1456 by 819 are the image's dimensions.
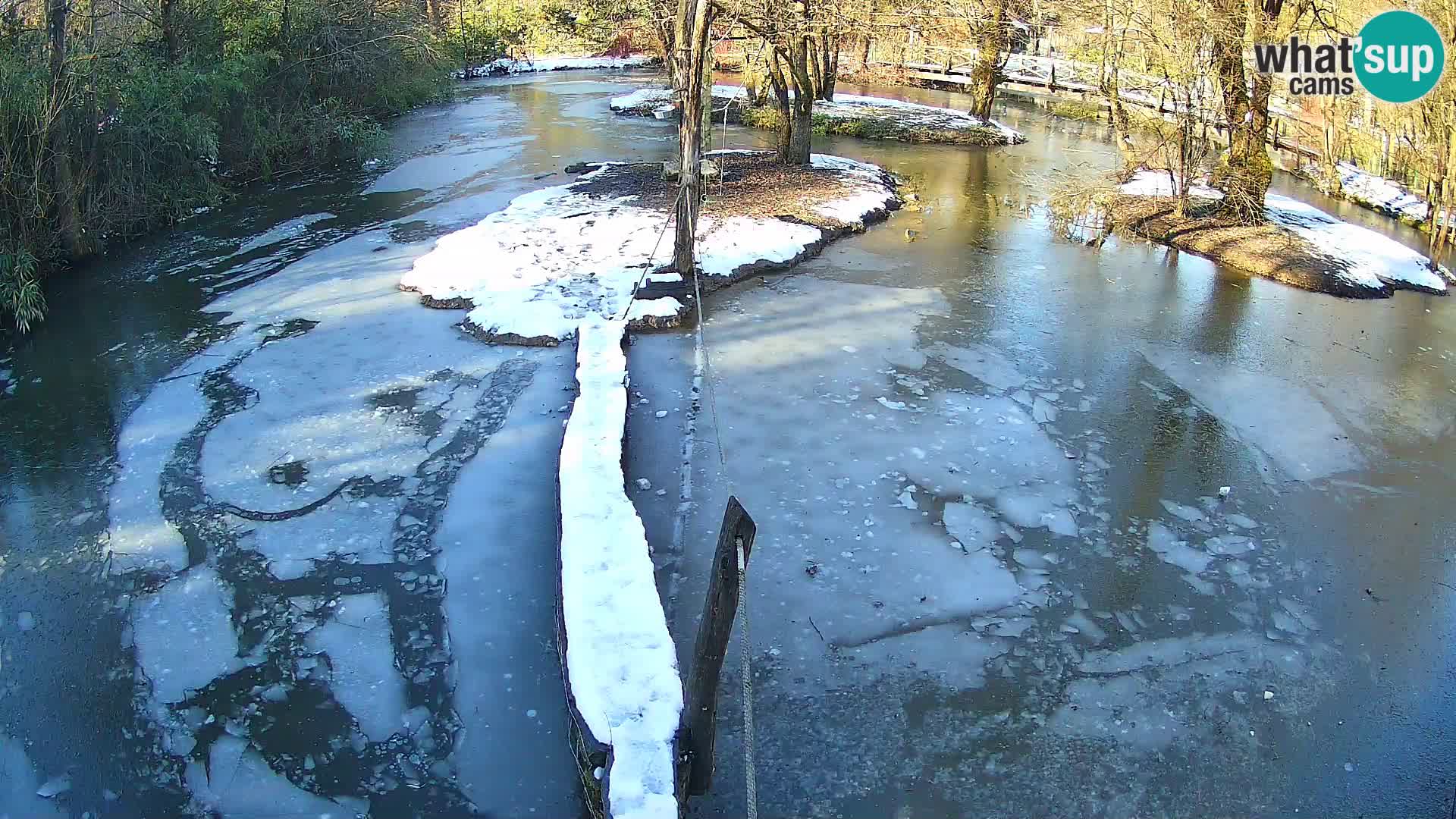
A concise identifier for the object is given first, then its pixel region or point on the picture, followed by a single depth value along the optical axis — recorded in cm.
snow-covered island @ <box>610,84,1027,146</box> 2223
